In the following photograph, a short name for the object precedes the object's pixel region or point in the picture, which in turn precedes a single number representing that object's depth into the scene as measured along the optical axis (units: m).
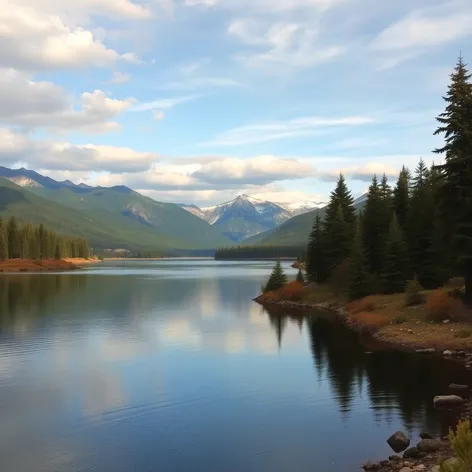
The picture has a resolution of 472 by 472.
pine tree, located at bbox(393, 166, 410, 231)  87.56
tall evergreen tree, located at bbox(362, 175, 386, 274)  83.25
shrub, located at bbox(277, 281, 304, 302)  94.69
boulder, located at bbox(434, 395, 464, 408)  30.03
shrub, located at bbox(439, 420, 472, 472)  13.73
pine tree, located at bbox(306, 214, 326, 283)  96.56
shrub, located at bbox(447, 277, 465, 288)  65.30
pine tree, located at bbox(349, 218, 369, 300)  76.62
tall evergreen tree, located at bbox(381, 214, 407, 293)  71.62
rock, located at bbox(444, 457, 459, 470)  13.34
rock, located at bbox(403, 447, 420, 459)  22.44
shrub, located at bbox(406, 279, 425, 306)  61.44
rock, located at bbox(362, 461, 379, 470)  21.50
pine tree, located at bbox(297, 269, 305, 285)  101.06
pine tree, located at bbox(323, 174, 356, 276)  92.12
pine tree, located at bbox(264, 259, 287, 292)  101.62
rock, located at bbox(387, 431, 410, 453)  23.99
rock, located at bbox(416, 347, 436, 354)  45.75
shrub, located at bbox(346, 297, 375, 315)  68.66
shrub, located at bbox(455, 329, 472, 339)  46.67
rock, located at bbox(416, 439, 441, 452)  22.84
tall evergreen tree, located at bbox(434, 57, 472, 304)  49.56
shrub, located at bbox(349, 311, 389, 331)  58.91
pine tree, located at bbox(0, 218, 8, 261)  195.00
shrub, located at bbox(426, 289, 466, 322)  52.31
